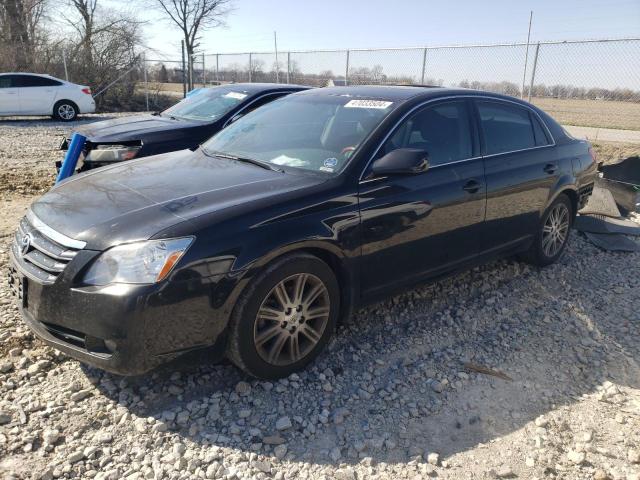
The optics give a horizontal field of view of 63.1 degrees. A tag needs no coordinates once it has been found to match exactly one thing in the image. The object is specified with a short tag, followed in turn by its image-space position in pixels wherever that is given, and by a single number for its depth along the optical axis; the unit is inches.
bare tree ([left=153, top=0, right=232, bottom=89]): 1203.2
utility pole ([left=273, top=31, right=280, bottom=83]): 759.1
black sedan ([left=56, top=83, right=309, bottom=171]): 233.8
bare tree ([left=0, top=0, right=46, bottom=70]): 791.1
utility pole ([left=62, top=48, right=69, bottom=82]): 812.6
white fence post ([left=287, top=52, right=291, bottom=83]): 735.7
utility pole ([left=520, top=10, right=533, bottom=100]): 483.5
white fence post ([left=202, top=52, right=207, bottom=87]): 912.9
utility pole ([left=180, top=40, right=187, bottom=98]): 808.8
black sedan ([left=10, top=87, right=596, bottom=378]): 103.0
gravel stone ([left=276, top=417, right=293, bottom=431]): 110.0
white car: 607.2
